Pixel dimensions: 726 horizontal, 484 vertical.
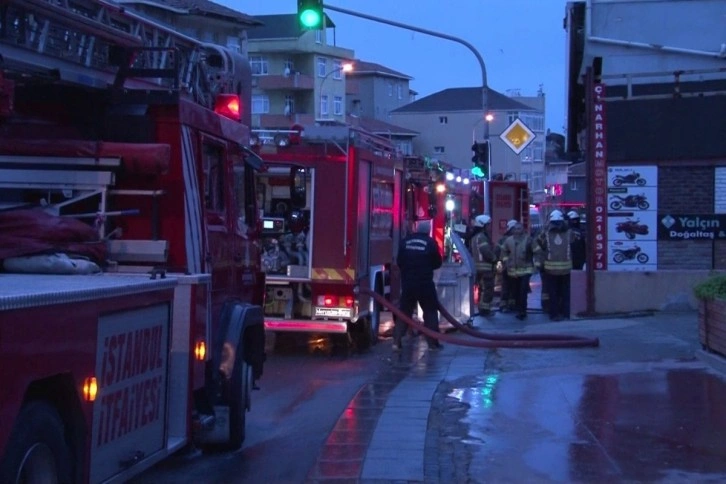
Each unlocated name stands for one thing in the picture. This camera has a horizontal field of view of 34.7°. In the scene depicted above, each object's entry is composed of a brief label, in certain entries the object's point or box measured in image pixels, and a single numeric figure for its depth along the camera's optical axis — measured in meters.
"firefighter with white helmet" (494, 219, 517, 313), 20.94
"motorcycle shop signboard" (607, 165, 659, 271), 18.22
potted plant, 12.05
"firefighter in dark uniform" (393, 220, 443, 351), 15.62
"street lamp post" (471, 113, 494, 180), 25.92
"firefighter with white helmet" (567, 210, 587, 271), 21.47
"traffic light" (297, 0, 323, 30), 17.48
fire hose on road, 14.69
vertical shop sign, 18.16
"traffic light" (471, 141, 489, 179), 25.48
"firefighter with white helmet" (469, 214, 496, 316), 21.06
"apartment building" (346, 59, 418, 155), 76.54
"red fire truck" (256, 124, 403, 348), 15.42
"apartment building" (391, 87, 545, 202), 78.06
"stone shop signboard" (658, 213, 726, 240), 17.94
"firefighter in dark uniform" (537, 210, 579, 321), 19.28
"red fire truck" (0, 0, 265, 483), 5.50
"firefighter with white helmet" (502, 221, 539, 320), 20.03
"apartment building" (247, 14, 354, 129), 64.94
